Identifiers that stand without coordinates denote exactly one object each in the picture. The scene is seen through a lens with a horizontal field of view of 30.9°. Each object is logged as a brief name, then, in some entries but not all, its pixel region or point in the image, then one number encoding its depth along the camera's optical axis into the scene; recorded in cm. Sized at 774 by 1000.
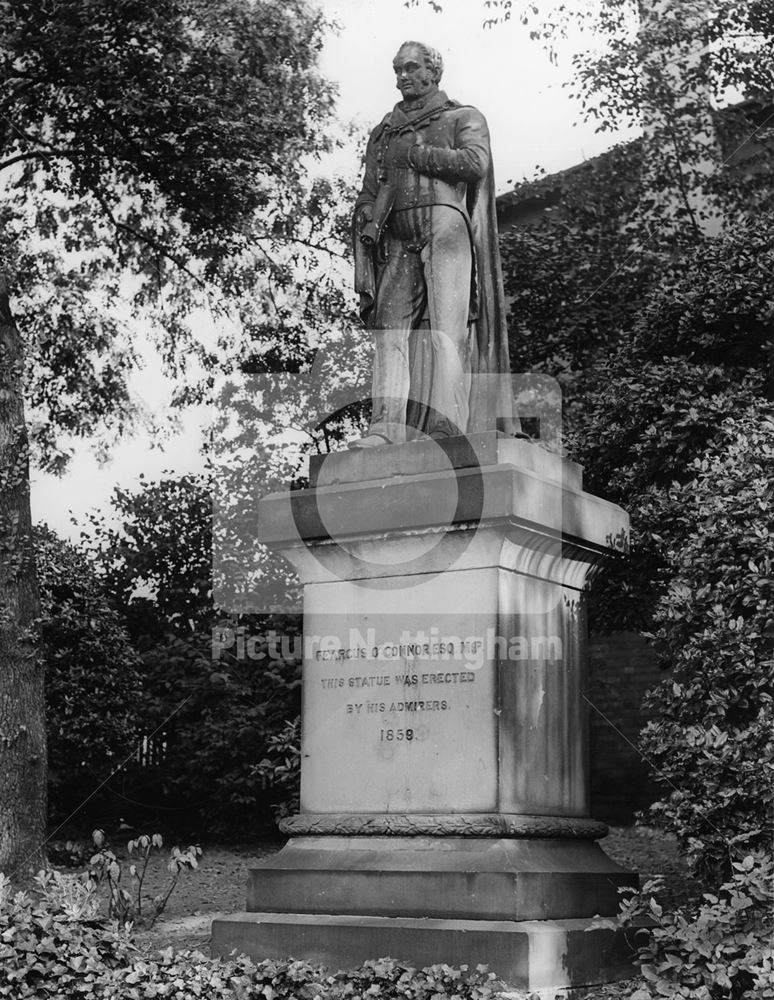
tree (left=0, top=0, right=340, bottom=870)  1365
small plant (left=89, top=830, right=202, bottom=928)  852
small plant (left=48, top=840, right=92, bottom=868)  1321
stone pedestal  611
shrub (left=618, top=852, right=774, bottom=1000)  541
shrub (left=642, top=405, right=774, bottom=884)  641
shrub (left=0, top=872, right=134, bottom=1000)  581
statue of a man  725
